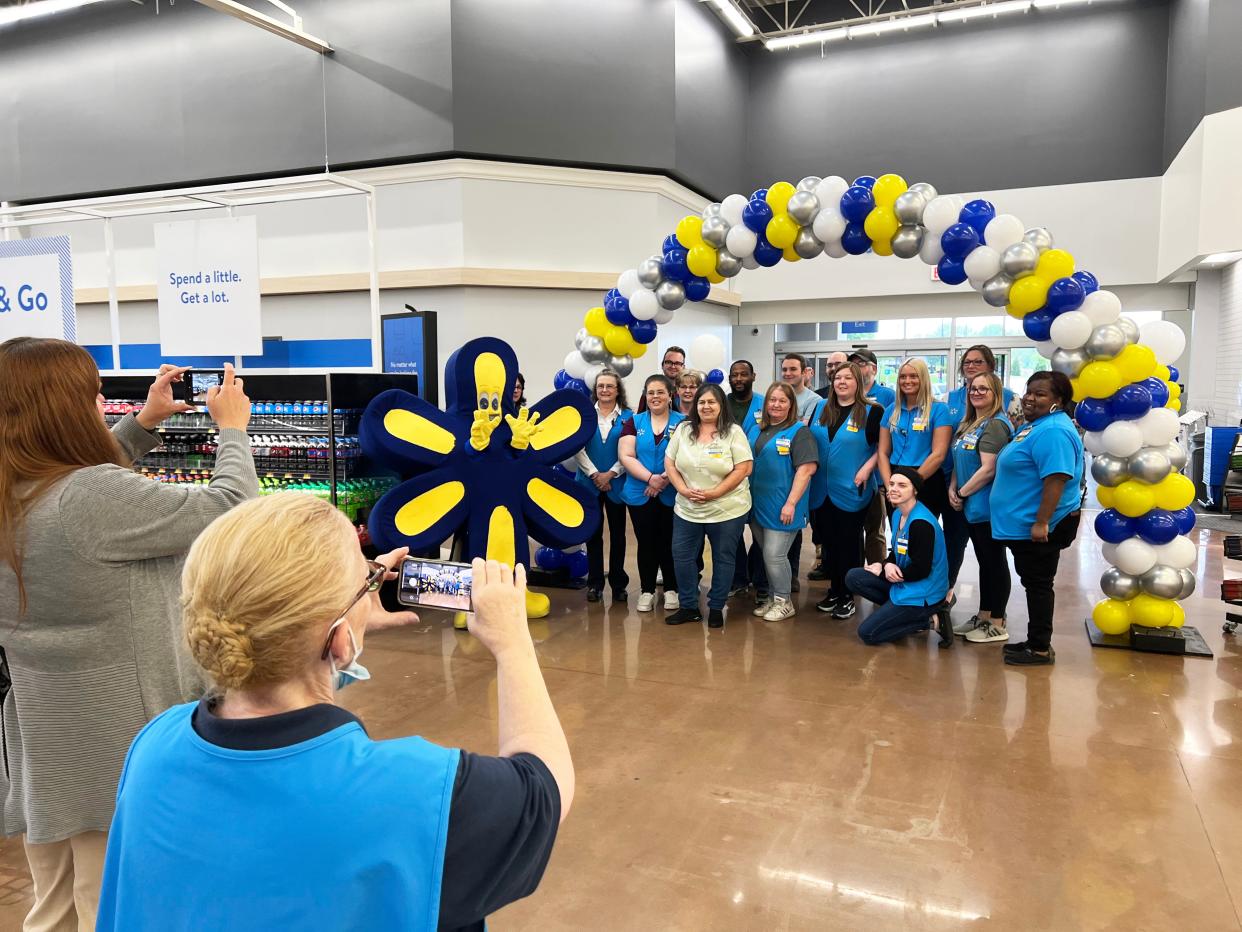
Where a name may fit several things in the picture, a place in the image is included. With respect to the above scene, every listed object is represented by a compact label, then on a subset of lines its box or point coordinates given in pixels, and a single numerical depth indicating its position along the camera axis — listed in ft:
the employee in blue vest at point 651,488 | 16.74
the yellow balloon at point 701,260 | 17.42
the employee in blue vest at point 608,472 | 17.25
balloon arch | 13.52
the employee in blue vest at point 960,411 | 14.74
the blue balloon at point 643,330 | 18.31
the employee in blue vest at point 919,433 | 15.53
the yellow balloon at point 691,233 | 17.49
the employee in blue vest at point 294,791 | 2.61
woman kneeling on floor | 13.98
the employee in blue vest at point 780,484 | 15.85
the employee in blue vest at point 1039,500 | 13.14
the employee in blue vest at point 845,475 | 16.29
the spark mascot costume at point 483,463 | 14.37
